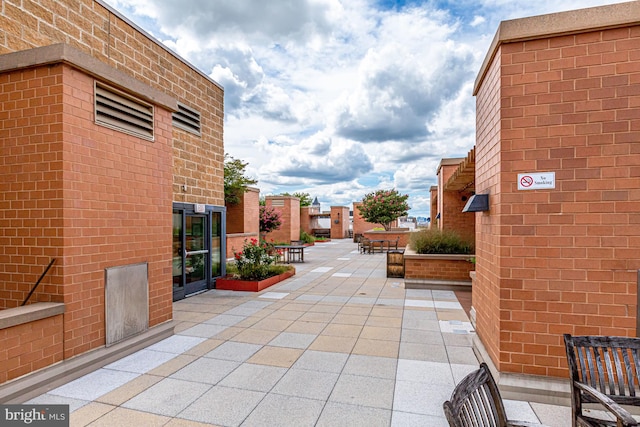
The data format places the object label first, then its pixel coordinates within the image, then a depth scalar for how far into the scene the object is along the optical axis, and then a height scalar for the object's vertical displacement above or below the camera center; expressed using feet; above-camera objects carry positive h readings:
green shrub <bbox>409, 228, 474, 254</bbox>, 29.14 -2.59
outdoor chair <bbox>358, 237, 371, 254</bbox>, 57.31 -5.24
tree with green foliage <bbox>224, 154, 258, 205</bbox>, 49.27 +5.18
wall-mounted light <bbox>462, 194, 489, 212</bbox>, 12.49 +0.37
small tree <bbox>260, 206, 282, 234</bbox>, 58.08 -0.80
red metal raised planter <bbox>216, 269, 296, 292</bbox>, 26.58 -5.49
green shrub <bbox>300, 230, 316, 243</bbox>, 77.14 -5.23
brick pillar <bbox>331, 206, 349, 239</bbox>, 97.14 -2.04
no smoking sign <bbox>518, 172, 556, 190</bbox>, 10.52 +1.04
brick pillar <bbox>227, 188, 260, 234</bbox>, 51.49 +0.11
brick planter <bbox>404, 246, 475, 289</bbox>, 27.07 -4.60
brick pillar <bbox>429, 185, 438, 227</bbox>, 55.93 +2.37
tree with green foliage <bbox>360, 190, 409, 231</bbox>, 71.77 +1.69
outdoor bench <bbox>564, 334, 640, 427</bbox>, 7.61 -3.53
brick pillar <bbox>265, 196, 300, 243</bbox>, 73.82 -0.59
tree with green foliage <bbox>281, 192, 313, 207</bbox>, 119.75 +5.77
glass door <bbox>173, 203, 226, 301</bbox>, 23.91 -2.48
